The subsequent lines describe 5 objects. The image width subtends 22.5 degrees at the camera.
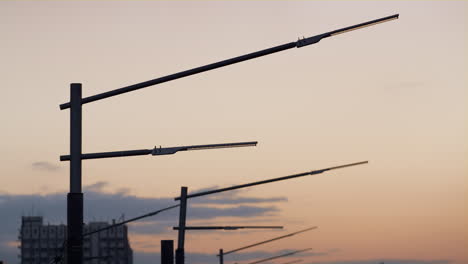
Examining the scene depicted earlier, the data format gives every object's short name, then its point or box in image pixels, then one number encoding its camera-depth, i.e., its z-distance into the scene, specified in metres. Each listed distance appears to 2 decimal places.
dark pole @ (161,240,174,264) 45.73
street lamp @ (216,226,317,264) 67.47
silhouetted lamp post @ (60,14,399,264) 25.27
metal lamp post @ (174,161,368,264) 47.06
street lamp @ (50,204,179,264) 44.75
